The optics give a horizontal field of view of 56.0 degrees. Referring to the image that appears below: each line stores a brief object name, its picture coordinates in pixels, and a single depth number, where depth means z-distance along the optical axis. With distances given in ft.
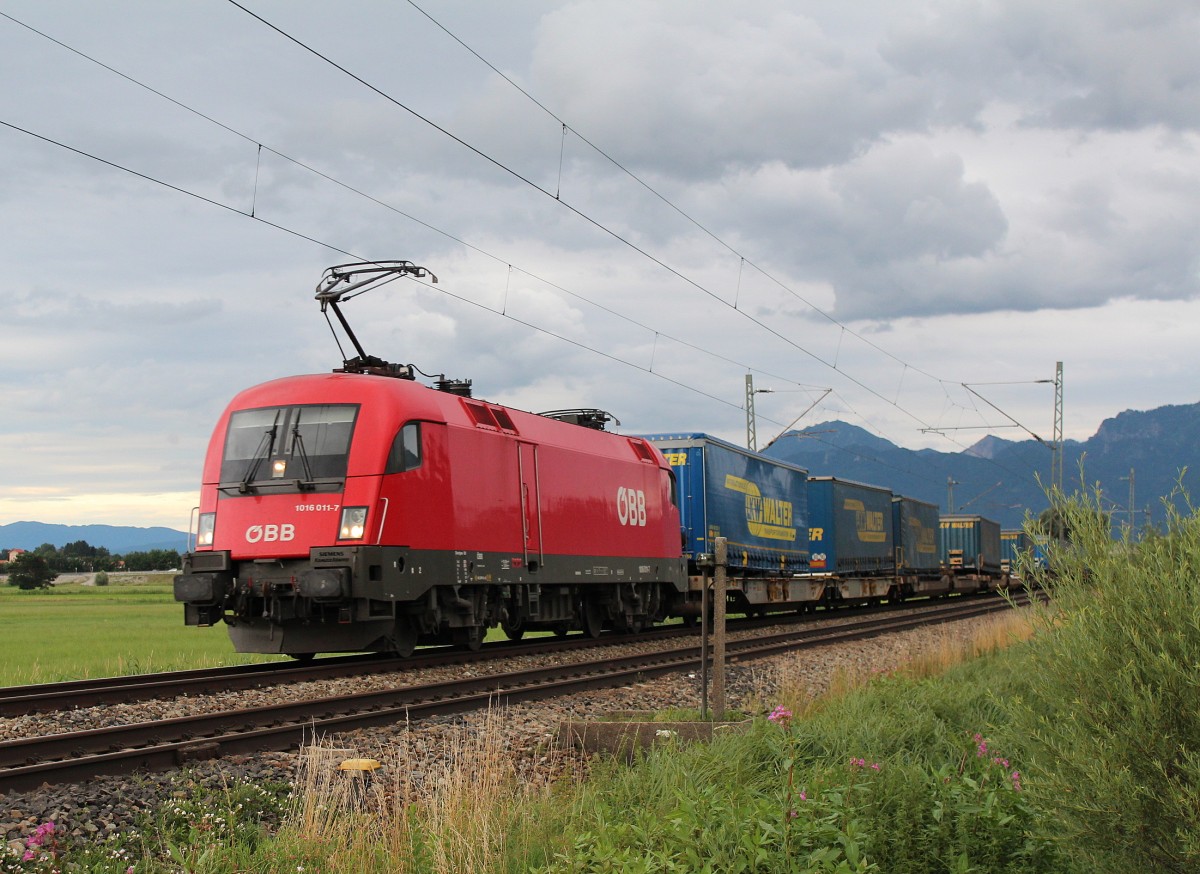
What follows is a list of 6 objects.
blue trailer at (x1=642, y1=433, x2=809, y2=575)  82.53
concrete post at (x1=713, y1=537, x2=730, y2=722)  30.68
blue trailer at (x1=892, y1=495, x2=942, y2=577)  134.00
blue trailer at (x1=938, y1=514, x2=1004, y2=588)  166.61
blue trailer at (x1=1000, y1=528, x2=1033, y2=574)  184.75
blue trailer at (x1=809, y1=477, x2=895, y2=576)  108.47
